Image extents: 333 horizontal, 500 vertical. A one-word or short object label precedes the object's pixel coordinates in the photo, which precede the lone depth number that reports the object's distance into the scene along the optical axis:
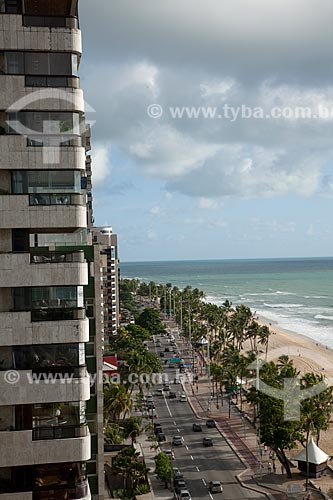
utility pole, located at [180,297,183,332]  154.11
